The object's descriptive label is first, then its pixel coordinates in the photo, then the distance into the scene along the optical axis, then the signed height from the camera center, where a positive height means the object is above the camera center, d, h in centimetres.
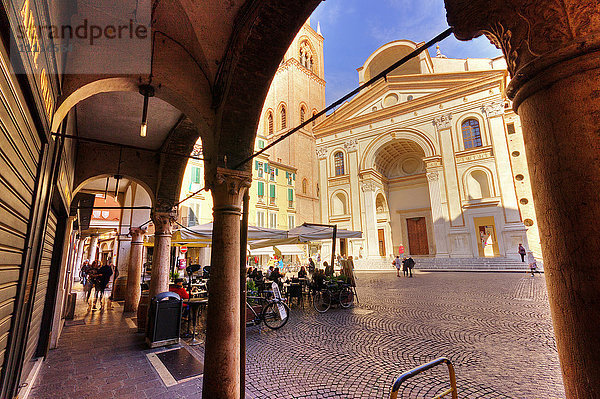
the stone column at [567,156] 98 +35
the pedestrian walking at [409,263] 1641 -53
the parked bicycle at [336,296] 823 -116
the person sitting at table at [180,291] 659 -74
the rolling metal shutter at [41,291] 400 -49
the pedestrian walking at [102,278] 1005 -64
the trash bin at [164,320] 535 -115
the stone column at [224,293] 328 -43
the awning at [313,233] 898 +71
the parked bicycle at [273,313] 661 -132
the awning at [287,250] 1731 +37
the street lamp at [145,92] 365 +214
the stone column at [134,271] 873 -36
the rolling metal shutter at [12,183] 162 +52
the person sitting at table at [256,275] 1079 -69
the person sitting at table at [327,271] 1104 -60
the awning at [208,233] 755 +65
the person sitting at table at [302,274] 1185 -74
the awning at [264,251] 1759 +36
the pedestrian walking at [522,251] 1744 +1
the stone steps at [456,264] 1808 -78
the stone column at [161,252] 642 +16
